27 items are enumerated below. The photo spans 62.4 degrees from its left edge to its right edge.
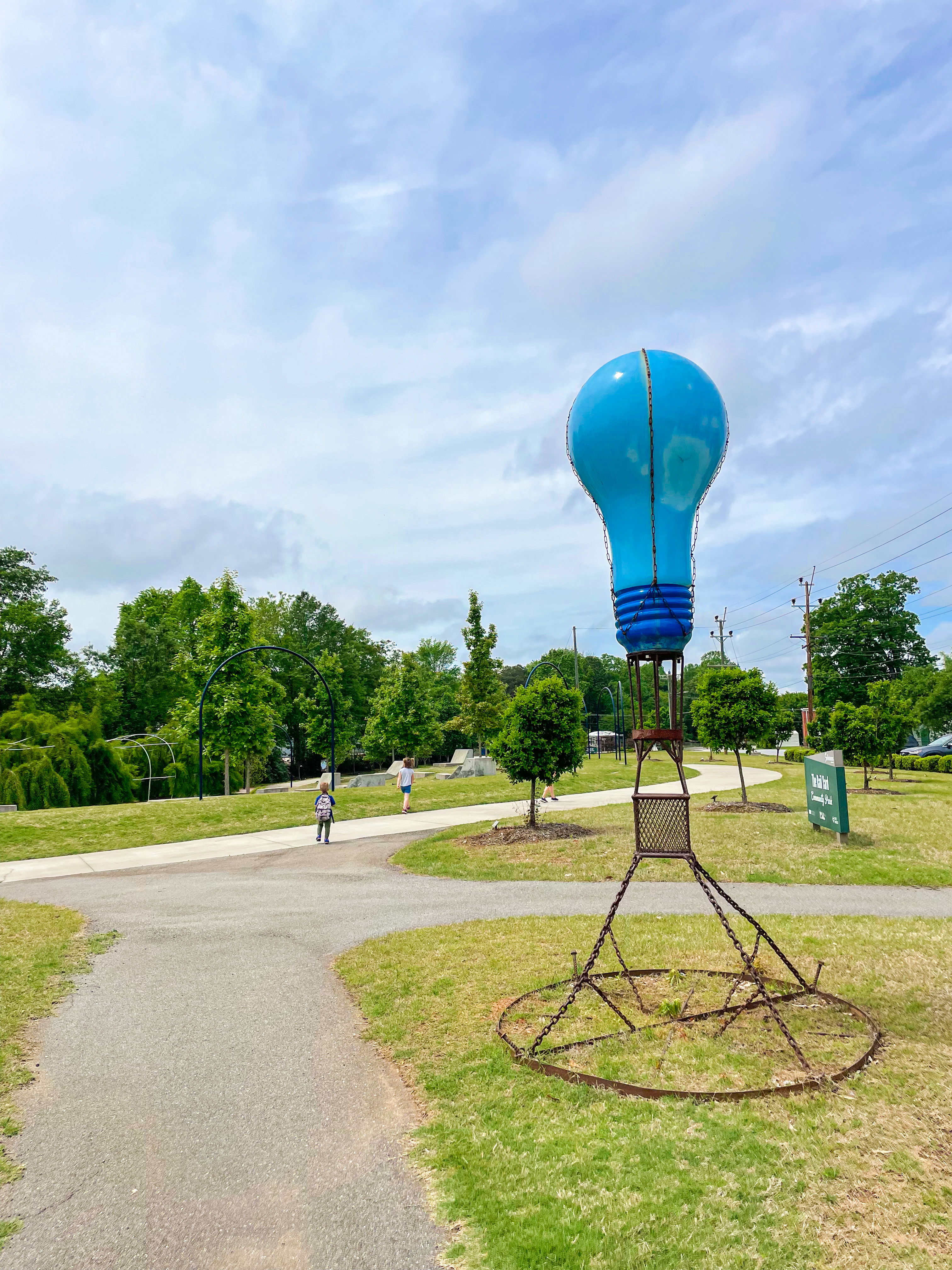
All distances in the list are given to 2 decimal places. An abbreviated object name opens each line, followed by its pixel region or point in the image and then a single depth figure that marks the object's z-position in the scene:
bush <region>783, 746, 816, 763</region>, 45.75
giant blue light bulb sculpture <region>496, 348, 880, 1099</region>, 4.77
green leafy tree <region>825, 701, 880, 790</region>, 22.69
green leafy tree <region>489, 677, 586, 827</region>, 15.85
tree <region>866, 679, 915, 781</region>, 24.00
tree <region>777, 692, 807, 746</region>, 60.56
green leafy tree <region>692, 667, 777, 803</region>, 19.28
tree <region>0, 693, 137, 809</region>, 24.20
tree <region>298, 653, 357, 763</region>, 43.81
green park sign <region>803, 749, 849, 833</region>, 13.30
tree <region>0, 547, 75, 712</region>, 44.50
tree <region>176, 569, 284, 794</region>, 30.41
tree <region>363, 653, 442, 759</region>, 41.66
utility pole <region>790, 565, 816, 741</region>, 41.59
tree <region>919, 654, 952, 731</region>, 46.94
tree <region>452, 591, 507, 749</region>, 41.25
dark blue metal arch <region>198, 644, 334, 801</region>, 23.17
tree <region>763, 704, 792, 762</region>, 19.45
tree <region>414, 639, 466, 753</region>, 56.59
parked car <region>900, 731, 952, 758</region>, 41.53
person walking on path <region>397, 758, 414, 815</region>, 21.48
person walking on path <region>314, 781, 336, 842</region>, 16.98
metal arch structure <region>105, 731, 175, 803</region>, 33.98
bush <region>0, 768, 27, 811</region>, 22.72
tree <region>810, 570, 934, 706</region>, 55.72
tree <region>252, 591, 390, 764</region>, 55.41
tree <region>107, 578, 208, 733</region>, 50.34
